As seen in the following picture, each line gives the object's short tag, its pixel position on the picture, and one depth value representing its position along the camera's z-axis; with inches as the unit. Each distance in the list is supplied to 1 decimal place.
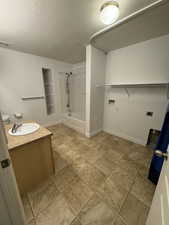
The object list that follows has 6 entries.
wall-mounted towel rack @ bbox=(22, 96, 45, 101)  110.1
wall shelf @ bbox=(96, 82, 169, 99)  72.9
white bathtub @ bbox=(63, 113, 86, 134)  113.4
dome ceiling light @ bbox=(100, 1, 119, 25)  43.8
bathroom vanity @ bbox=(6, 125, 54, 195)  43.6
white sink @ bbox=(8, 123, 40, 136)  51.9
